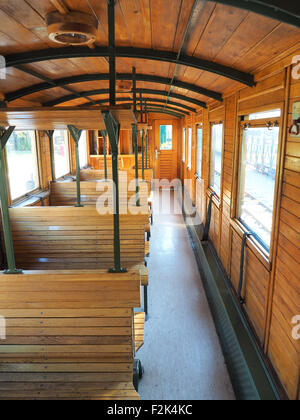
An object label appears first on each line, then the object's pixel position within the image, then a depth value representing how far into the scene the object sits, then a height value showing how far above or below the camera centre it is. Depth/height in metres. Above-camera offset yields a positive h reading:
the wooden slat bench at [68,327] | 2.12 -1.19
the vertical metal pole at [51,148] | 6.17 -0.02
